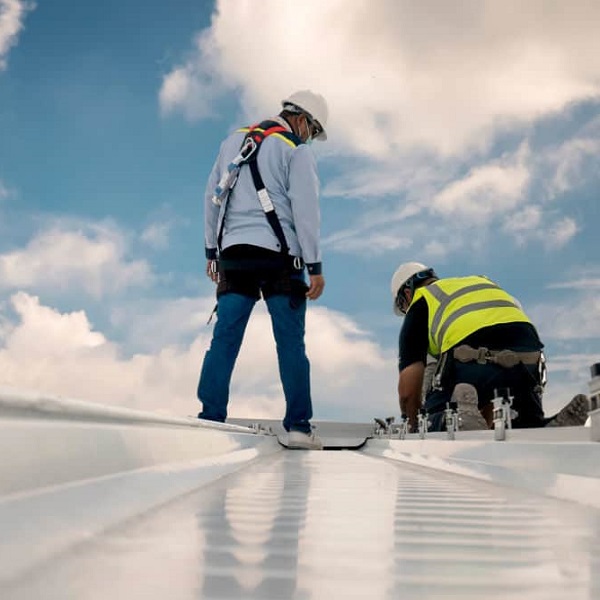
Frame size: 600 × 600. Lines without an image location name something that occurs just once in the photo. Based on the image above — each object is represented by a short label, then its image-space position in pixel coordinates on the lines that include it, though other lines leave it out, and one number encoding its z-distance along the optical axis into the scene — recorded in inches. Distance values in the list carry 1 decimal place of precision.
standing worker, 127.0
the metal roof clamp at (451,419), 110.9
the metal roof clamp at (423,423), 138.3
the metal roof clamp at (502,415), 87.4
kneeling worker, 136.8
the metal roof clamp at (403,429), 161.3
